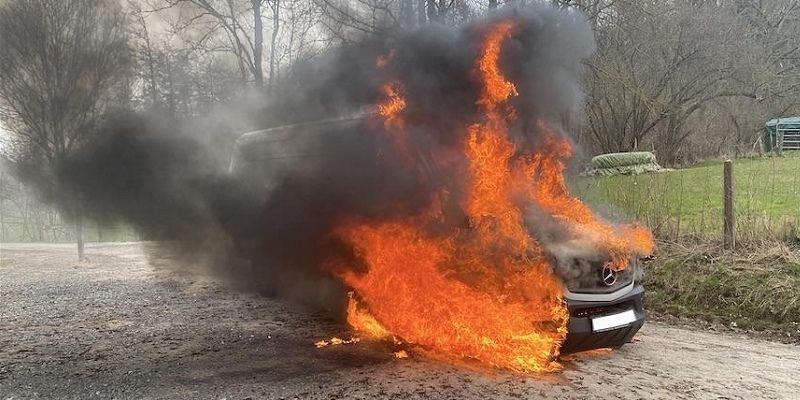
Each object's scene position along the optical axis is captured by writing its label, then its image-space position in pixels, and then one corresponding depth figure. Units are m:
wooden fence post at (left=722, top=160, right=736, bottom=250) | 8.04
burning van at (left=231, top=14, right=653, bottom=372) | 4.55
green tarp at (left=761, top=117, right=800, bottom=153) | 25.17
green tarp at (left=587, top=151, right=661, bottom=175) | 16.70
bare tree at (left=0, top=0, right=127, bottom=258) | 7.23
